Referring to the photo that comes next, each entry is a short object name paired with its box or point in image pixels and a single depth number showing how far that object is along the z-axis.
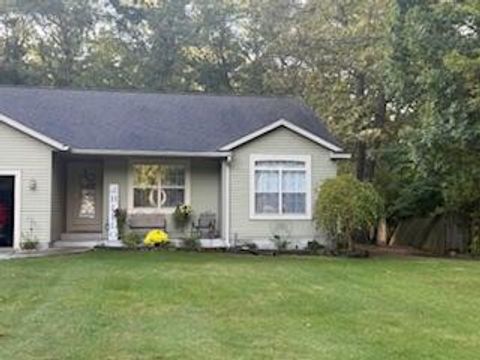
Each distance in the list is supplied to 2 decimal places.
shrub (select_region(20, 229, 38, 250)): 18.67
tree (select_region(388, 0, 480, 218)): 17.91
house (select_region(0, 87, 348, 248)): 18.98
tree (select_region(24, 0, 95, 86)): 34.25
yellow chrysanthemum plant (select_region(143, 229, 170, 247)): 19.69
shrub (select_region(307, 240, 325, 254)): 19.64
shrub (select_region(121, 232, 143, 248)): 19.64
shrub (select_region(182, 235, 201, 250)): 19.90
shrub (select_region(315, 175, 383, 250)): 18.97
